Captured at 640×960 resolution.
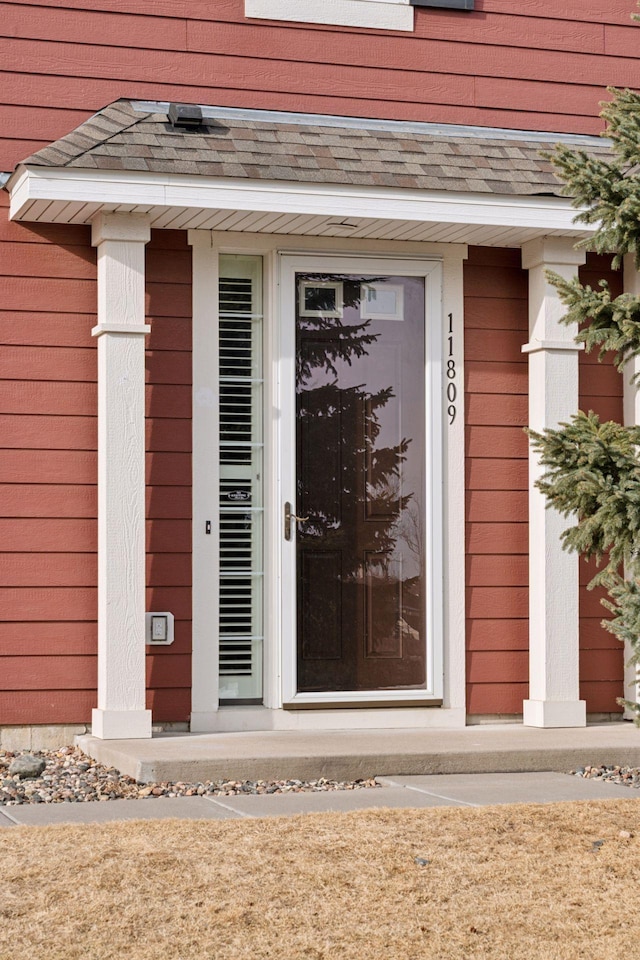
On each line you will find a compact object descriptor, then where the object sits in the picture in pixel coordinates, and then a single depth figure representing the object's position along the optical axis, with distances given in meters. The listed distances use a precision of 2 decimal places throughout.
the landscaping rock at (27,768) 12.07
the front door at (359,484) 14.11
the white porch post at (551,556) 14.24
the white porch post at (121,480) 12.95
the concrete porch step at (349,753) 11.68
